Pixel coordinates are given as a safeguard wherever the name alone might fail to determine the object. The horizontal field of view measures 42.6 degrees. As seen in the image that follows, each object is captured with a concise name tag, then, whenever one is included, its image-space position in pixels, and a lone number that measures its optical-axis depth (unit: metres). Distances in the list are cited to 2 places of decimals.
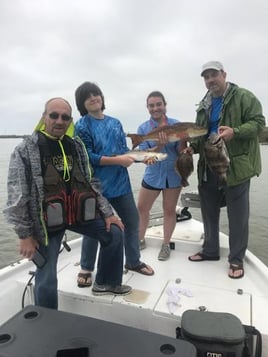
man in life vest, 2.59
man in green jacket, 3.71
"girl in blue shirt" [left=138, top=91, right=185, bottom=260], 4.09
